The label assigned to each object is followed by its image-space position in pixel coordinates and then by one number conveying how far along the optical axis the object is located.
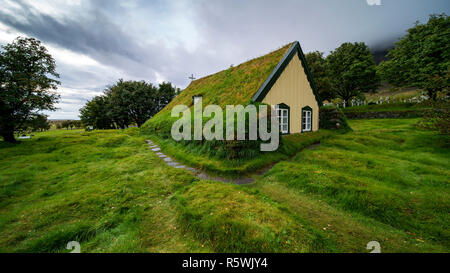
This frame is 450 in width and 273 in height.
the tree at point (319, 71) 25.44
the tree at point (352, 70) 26.12
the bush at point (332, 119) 12.30
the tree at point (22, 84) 10.48
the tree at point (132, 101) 26.77
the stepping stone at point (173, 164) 7.14
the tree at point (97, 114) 29.99
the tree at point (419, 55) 18.66
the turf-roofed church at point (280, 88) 9.55
